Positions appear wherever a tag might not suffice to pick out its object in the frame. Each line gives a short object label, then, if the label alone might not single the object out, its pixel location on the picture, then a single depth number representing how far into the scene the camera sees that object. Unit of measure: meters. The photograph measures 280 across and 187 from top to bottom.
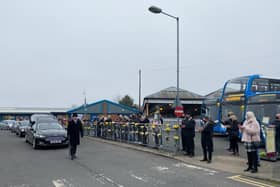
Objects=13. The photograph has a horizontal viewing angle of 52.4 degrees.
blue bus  14.81
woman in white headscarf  8.41
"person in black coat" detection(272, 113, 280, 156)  10.51
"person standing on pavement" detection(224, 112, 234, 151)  13.08
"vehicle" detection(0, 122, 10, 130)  43.18
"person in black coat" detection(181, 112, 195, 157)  11.66
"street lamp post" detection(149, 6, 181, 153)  13.01
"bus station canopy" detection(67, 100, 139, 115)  44.06
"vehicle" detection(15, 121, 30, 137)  24.66
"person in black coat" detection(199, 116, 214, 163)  10.35
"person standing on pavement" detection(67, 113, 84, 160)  11.43
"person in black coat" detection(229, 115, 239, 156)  12.38
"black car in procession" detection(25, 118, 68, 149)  14.38
